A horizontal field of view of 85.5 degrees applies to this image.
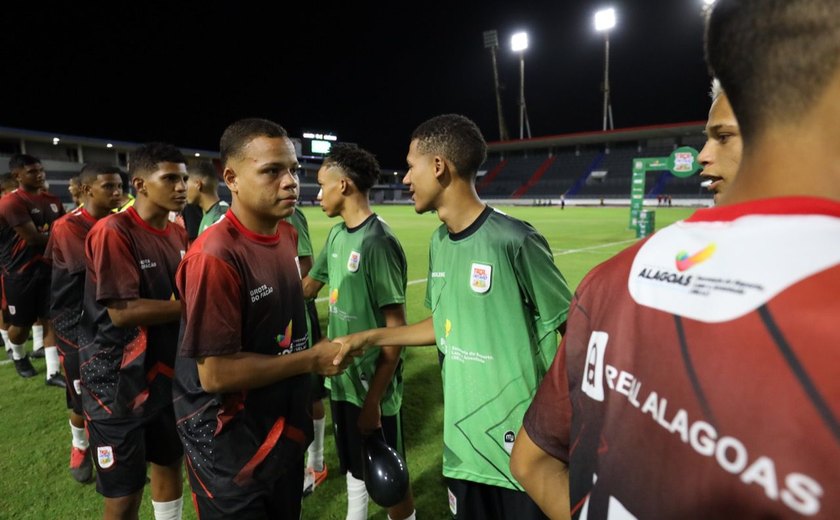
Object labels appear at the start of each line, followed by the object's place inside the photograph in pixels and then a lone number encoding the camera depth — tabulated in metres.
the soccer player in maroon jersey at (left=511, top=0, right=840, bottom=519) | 0.54
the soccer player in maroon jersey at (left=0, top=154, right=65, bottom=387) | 5.79
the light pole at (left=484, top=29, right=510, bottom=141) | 60.72
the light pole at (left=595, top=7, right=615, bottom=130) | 46.34
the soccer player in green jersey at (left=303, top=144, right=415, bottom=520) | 2.99
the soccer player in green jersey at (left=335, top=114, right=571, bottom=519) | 2.11
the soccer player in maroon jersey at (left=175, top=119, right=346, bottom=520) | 1.90
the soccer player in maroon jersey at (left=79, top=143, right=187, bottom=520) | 2.72
